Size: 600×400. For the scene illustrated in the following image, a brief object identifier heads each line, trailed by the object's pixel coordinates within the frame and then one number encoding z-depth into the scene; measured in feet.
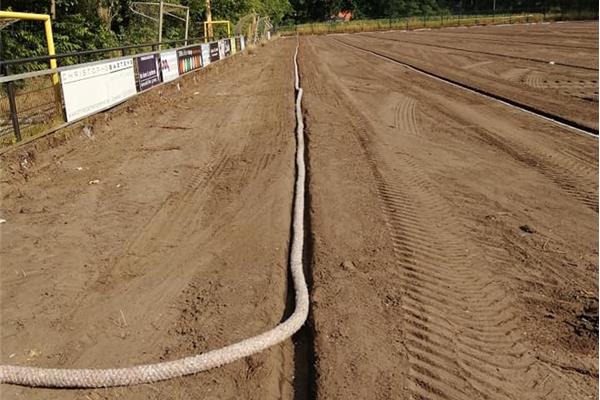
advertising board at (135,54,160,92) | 49.65
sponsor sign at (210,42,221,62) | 88.69
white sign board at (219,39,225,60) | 98.58
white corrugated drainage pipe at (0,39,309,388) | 11.81
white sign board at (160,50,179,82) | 57.82
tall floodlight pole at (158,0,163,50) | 71.26
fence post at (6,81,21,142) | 29.66
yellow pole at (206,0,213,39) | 112.37
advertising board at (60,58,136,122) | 35.17
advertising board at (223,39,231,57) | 104.87
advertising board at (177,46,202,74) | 66.08
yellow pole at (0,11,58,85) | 32.60
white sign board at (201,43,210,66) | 80.84
